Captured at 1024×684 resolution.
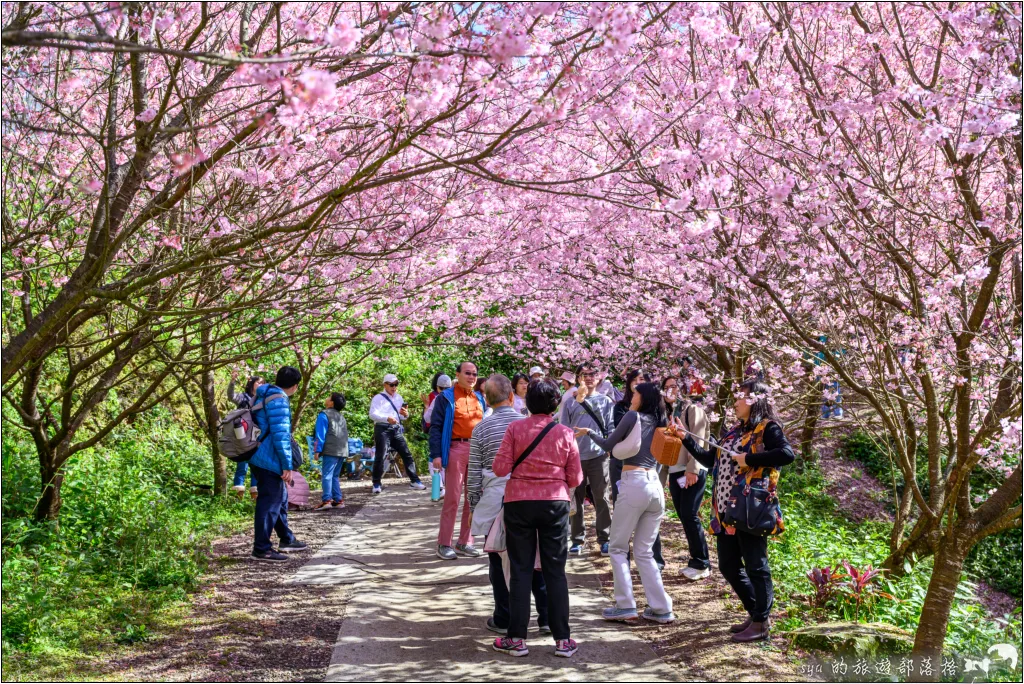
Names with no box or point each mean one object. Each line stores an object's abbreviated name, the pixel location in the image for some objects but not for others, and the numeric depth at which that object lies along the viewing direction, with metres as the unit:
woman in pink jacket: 5.13
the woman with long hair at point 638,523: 5.91
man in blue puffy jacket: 7.60
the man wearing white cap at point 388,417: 11.90
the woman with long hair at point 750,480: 5.46
